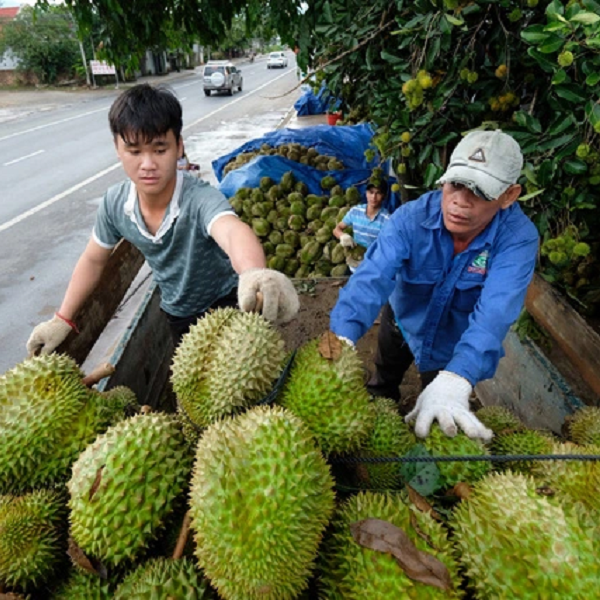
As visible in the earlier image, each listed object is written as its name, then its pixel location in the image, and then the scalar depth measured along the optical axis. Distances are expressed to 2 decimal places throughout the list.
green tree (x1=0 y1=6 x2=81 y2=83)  35.28
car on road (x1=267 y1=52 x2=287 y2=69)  49.47
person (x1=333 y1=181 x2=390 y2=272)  4.92
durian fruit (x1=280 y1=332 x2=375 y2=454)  1.30
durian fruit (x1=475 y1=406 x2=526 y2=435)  1.69
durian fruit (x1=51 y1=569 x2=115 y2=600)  1.16
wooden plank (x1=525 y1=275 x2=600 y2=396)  2.71
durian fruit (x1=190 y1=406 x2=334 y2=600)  1.03
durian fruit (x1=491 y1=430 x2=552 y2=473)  1.41
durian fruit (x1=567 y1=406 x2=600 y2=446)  1.69
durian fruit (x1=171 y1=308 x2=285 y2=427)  1.29
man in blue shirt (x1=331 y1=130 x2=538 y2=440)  2.00
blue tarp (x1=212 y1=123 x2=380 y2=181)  7.61
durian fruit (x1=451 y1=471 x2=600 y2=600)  1.02
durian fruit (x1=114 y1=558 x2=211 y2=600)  1.07
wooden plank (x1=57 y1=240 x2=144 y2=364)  2.54
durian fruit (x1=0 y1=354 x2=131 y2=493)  1.32
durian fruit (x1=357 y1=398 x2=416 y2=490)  1.39
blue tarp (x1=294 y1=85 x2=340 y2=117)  16.75
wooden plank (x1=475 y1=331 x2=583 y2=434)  2.78
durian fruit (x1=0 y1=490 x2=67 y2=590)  1.18
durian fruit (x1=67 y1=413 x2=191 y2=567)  1.14
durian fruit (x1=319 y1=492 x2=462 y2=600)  1.05
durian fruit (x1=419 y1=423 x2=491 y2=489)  1.35
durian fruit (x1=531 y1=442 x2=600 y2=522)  1.30
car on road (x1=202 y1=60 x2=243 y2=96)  27.81
